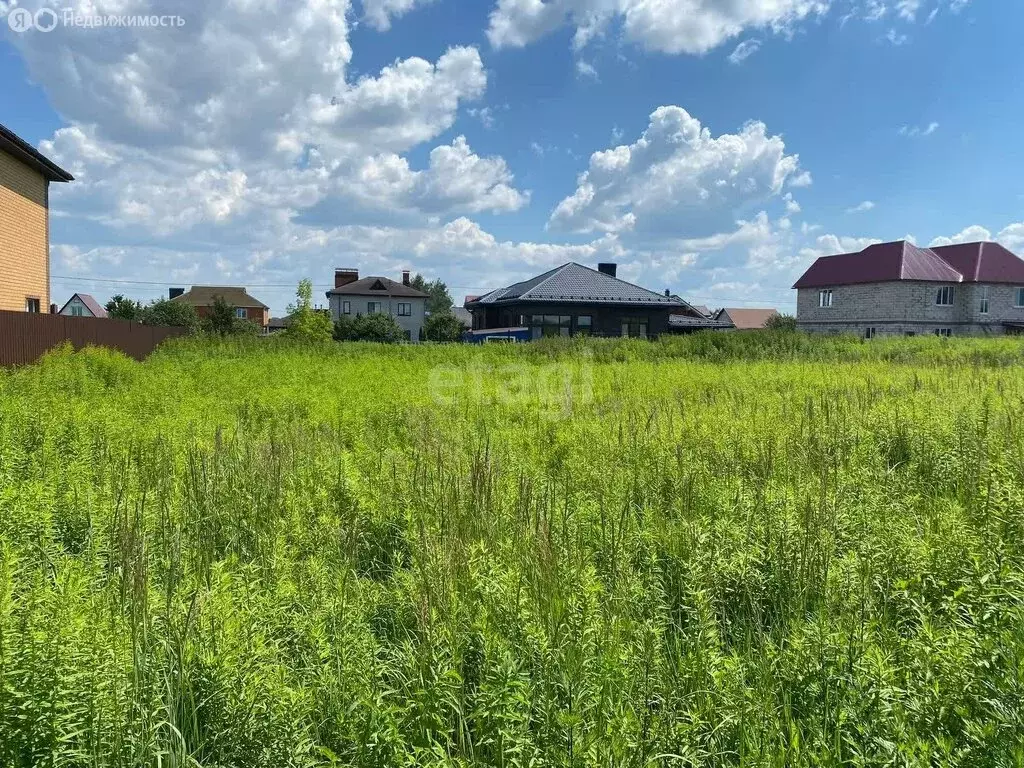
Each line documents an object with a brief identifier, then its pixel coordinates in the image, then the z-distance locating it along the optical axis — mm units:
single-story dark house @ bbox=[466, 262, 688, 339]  39219
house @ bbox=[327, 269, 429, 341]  64688
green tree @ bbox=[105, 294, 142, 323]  55656
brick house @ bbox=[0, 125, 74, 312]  17625
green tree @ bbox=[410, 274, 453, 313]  88856
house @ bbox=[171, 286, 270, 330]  75375
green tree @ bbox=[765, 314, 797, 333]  60750
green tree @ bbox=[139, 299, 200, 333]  58438
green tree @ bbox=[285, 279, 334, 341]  45847
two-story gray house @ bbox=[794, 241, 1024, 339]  38812
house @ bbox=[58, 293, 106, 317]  78688
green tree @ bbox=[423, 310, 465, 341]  61688
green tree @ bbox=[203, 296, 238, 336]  47400
